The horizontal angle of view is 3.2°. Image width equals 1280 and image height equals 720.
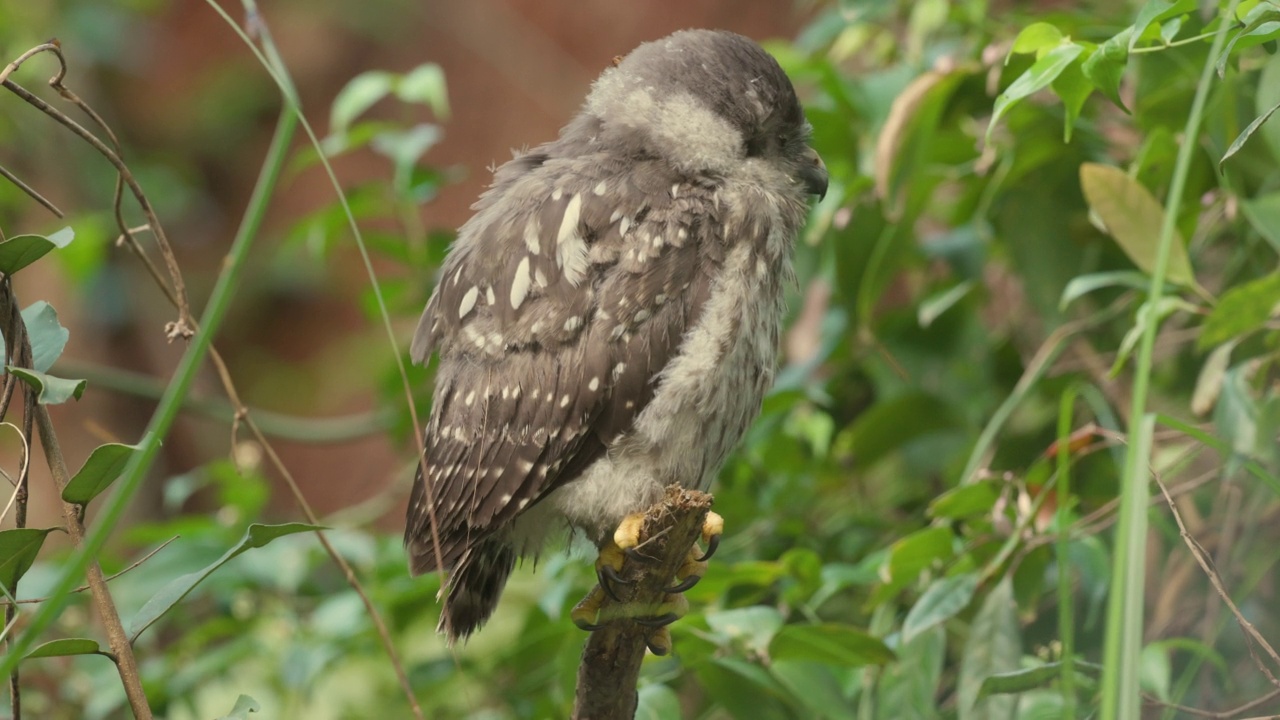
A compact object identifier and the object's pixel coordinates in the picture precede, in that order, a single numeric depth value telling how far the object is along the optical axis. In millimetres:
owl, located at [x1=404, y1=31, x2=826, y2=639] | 9080
